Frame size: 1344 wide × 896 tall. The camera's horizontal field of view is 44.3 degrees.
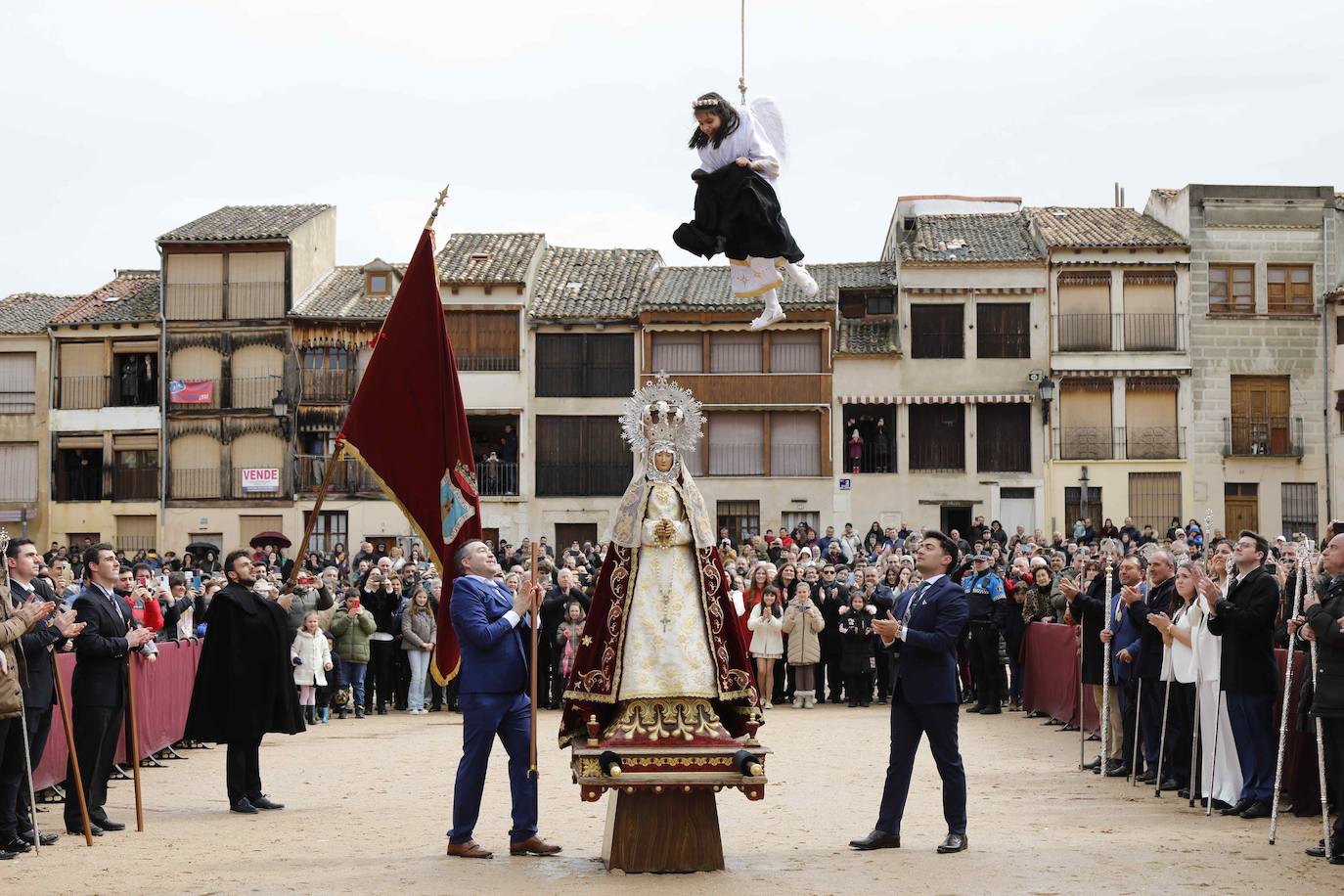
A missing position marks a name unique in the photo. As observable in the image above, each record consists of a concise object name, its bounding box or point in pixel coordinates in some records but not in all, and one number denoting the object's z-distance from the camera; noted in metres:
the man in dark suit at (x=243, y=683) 12.55
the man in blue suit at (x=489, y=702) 10.41
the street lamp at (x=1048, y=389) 40.00
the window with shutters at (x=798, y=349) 42.62
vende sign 44.09
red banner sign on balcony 44.50
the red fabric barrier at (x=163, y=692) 15.69
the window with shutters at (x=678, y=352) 43.03
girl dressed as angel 9.88
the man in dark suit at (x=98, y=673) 11.53
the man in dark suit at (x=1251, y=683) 11.84
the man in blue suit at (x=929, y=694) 10.56
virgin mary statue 10.03
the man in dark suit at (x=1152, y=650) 13.91
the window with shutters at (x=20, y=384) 45.38
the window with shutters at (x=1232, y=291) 42.69
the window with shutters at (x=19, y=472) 45.28
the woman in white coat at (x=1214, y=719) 12.28
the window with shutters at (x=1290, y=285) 42.78
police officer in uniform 21.39
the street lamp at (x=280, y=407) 43.50
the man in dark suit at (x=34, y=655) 10.98
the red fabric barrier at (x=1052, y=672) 19.16
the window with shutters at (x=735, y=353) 42.78
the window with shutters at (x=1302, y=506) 42.41
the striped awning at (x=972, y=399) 42.22
